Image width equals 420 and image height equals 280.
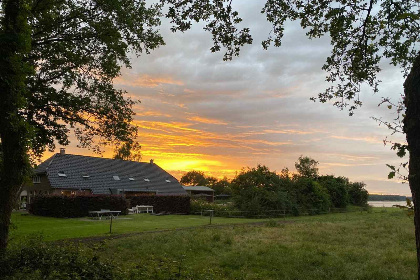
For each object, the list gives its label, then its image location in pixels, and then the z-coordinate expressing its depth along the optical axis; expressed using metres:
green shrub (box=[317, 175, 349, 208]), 44.65
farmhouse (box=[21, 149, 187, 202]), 40.84
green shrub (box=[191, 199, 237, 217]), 34.51
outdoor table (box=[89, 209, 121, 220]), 28.78
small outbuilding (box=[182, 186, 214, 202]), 72.28
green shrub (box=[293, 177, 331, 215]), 37.97
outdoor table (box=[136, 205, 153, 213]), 36.39
